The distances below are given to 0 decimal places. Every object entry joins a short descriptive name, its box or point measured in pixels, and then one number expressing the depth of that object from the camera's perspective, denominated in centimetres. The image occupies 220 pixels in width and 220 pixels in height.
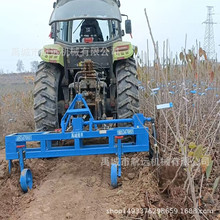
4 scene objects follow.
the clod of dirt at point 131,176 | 295
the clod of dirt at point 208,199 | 227
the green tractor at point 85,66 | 358
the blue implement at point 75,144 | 282
